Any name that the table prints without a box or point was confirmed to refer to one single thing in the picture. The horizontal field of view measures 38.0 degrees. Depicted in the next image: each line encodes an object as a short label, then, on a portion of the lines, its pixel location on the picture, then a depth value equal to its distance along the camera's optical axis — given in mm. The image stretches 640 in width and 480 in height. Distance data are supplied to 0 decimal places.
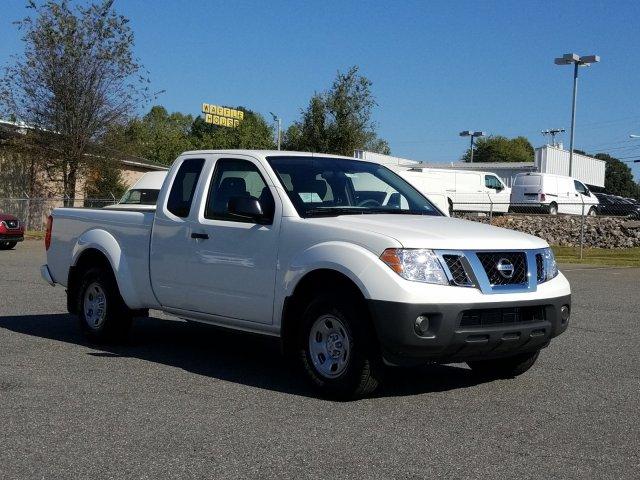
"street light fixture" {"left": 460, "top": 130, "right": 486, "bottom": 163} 95594
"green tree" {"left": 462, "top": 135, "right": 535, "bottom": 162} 130625
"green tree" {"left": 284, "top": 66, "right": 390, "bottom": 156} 46156
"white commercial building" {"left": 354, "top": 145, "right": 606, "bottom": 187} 60156
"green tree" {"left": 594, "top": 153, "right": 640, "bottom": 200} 140000
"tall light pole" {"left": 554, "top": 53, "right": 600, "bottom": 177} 46250
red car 25594
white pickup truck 6406
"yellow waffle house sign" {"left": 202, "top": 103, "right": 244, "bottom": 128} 74375
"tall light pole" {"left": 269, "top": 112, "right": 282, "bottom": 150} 49312
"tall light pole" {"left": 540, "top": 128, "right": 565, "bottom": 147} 105688
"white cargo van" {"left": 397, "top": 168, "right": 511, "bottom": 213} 37844
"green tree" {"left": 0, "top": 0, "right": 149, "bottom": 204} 38062
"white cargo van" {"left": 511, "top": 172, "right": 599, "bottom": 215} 39625
